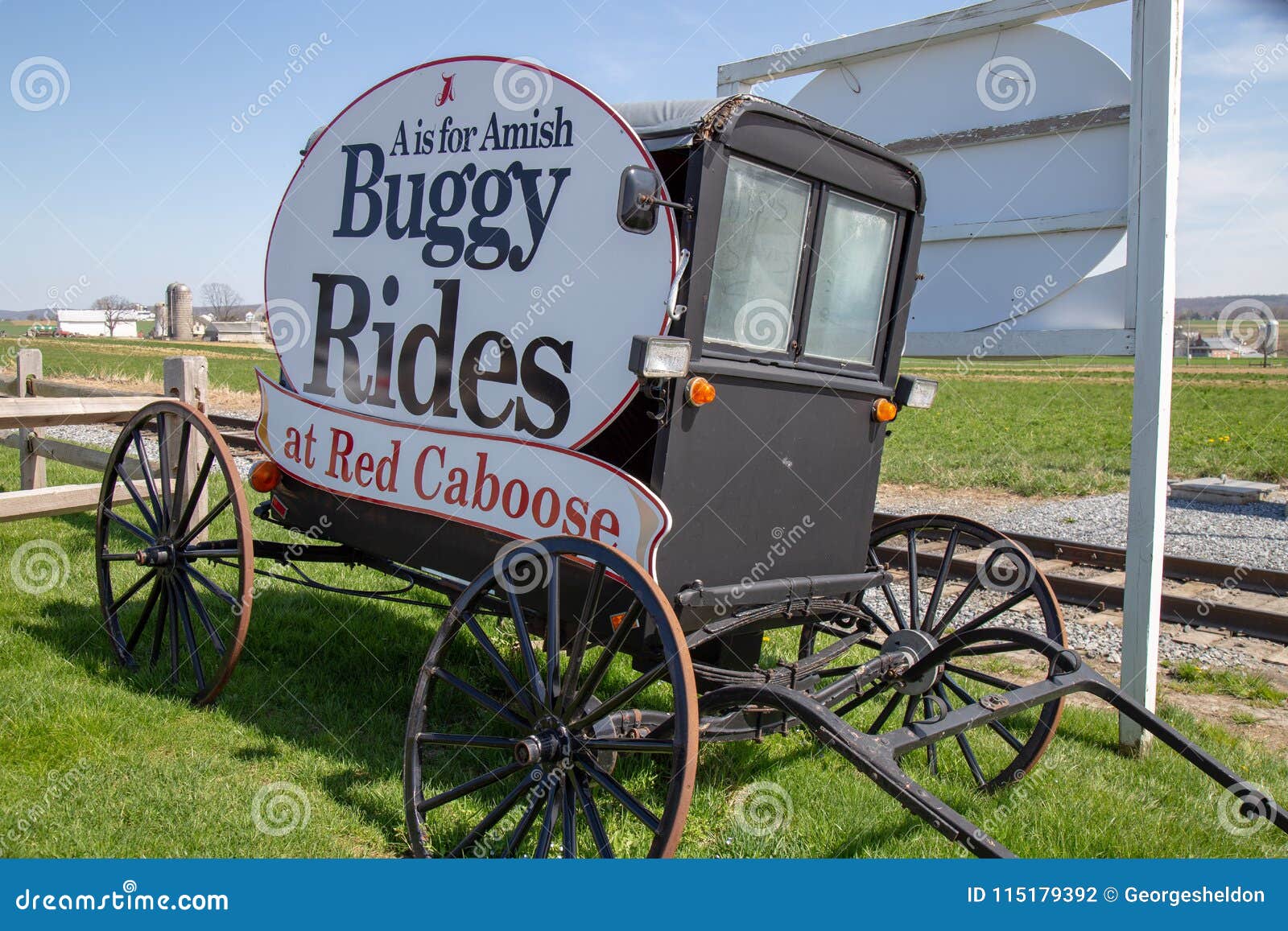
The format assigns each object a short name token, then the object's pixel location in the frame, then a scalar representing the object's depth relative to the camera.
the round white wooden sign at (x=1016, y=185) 4.74
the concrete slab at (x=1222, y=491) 11.02
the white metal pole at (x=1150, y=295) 4.43
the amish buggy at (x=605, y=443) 3.28
